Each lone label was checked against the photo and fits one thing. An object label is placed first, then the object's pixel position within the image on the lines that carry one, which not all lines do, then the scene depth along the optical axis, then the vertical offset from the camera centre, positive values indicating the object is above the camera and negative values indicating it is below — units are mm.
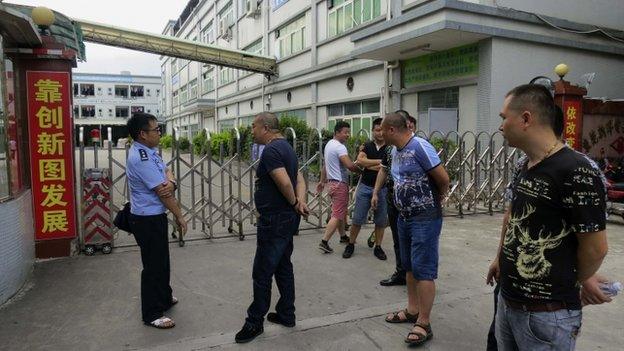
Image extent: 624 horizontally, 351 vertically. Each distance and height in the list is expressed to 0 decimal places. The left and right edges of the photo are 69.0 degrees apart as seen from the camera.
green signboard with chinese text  10352 +1897
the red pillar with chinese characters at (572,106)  8656 +710
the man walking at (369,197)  5191 -623
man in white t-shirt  5422 -395
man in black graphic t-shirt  1615 -326
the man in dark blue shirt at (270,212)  3219 -492
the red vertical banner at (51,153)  4824 -86
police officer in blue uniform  3328 -480
